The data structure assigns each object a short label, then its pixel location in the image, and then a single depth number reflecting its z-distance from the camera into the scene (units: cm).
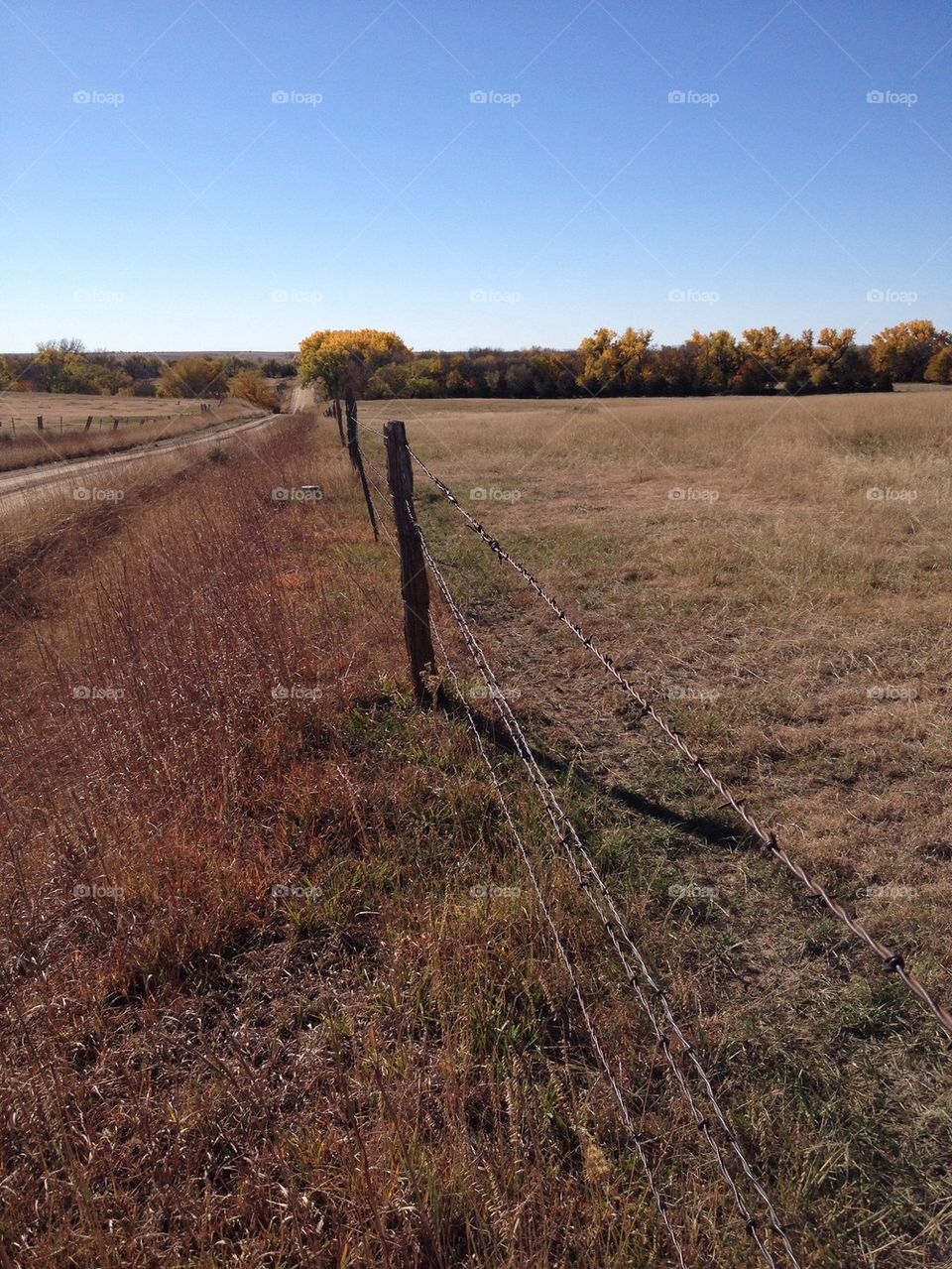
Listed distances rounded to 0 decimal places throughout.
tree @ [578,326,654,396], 5241
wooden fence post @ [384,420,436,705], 437
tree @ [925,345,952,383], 5222
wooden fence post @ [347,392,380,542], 1165
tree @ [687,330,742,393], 5019
